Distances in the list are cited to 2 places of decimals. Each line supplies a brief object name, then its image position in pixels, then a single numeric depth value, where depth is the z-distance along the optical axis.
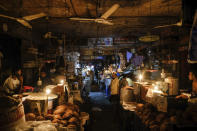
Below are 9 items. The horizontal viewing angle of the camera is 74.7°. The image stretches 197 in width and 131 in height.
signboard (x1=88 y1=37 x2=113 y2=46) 11.60
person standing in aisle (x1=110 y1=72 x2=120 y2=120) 7.89
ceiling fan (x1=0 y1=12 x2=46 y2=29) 3.94
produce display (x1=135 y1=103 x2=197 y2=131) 3.03
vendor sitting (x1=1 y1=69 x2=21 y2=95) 5.83
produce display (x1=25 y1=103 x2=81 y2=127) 3.76
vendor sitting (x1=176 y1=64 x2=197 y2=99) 5.17
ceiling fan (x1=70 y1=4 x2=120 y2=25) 3.67
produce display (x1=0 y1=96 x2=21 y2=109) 2.73
